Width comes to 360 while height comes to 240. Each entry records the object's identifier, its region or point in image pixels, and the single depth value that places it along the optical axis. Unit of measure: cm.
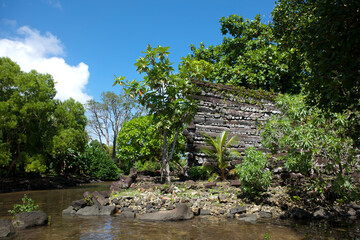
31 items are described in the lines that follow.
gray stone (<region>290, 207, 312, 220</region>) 685
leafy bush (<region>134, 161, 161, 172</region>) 1848
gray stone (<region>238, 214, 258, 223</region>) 661
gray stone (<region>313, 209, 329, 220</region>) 675
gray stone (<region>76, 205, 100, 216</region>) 752
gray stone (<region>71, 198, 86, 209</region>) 796
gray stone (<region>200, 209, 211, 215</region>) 737
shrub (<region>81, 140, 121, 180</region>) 2797
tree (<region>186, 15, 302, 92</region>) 1712
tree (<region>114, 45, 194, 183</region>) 993
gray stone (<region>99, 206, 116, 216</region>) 753
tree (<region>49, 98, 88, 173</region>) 2011
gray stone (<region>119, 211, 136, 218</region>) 721
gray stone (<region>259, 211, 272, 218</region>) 693
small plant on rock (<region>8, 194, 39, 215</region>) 681
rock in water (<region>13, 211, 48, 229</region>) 602
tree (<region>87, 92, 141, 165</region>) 3669
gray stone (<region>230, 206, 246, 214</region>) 714
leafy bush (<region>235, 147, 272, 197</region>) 742
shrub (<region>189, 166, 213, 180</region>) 1112
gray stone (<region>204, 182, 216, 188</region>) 912
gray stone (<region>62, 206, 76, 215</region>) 775
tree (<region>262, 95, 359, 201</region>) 646
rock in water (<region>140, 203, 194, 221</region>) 676
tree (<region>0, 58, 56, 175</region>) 1663
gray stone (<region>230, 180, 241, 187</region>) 914
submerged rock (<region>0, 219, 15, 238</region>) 524
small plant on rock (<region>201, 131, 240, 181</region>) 1091
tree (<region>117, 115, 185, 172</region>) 1852
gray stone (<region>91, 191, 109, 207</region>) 797
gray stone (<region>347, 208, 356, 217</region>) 688
